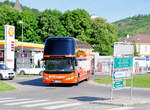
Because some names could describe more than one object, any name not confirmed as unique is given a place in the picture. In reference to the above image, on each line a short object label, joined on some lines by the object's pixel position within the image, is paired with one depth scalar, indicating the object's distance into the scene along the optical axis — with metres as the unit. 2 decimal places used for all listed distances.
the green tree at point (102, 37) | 78.25
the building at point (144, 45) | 123.82
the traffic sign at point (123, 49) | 15.43
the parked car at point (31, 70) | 49.75
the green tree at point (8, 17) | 69.19
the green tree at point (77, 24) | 73.38
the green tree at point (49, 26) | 70.94
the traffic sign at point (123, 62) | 15.67
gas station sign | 42.47
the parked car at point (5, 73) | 36.03
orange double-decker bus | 26.59
